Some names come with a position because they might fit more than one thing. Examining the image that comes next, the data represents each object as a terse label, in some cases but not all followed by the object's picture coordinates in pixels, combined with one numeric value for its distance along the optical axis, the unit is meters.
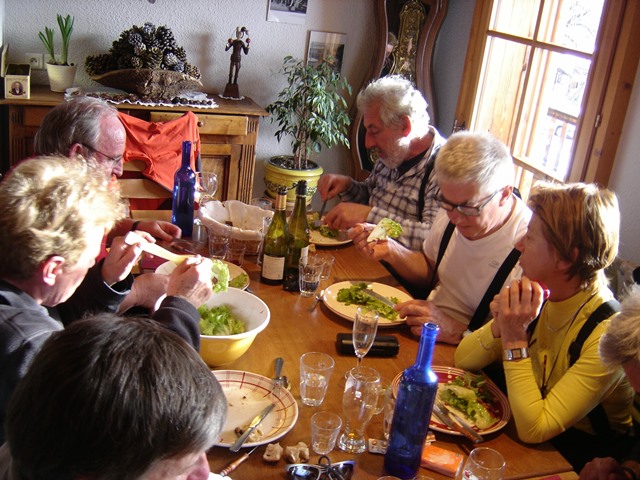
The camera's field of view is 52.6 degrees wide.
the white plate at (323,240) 2.50
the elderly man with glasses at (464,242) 2.07
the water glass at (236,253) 2.24
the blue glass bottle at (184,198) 2.41
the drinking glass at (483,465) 1.32
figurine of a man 4.09
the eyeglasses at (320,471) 1.29
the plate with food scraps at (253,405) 1.40
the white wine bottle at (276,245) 2.12
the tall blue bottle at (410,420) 1.32
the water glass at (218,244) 2.18
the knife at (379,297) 2.07
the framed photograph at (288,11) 4.30
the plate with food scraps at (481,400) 1.52
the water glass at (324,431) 1.37
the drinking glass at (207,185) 2.54
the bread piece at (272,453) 1.33
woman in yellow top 1.61
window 2.77
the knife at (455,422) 1.48
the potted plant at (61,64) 3.73
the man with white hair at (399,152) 2.78
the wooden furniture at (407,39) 4.28
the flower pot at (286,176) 4.28
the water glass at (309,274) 2.03
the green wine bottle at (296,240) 2.12
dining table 1.36
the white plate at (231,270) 2.03
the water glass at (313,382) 1.53
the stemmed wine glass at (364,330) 1.65
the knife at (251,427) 1.33
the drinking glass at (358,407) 1.43
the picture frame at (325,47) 4.45
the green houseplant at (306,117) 4.14
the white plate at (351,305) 1.96
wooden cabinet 3.52
